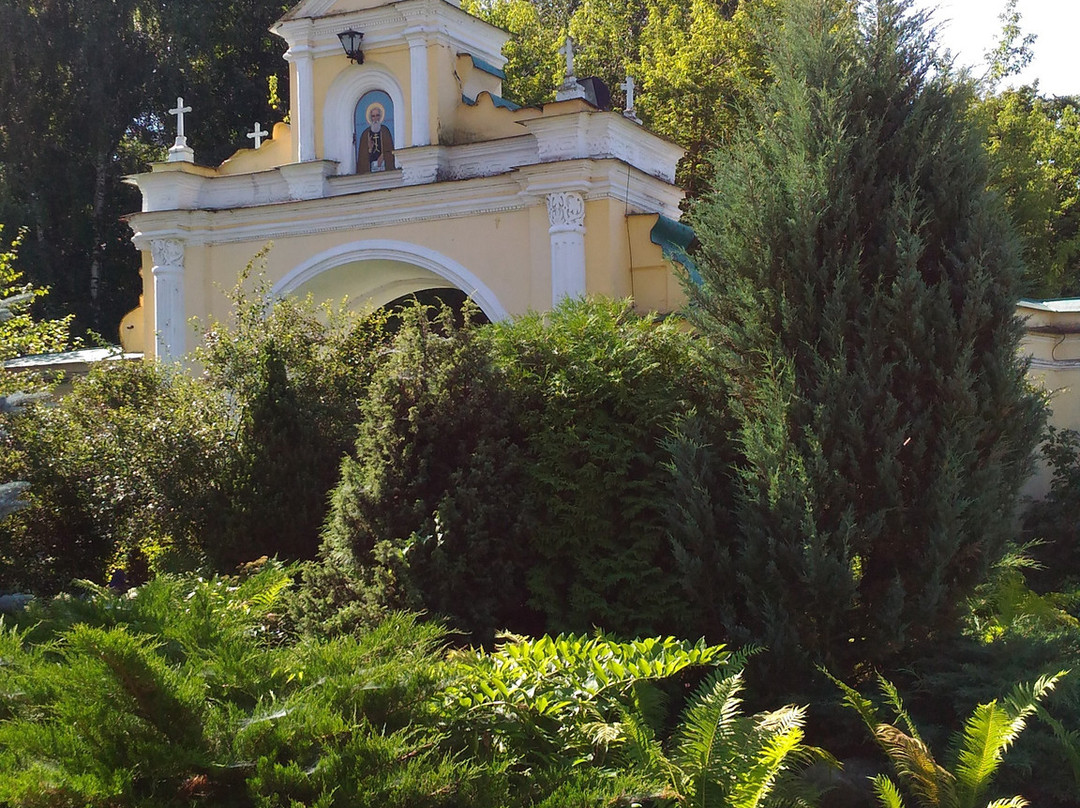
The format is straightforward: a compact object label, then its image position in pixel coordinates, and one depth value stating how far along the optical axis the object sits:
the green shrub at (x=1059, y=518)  11.05
